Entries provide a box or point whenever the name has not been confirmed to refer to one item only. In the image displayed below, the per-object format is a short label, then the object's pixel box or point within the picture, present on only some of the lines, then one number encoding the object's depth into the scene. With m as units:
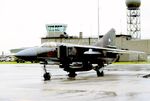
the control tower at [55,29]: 110.65
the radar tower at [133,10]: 110.06
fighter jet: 27.19
